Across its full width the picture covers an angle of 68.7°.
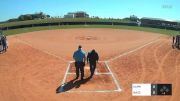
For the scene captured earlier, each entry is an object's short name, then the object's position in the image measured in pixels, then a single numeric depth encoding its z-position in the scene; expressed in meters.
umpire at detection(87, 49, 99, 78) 7.51
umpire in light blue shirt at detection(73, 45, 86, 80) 7.05
